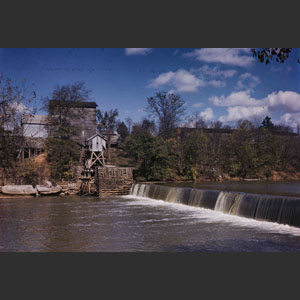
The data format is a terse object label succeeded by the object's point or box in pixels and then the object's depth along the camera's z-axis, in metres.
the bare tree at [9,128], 27.38
